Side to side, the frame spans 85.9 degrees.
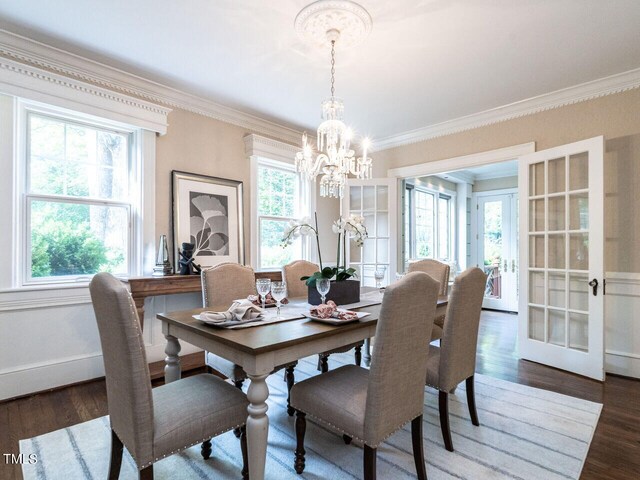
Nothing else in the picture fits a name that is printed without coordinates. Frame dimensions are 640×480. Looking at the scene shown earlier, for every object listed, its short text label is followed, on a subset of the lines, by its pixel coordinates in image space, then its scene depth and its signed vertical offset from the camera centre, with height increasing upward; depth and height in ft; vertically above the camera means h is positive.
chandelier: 7.39 +2.14
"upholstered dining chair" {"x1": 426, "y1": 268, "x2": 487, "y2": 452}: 6.23 -1.89
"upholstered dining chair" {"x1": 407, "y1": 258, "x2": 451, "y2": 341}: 9.14 -0.88
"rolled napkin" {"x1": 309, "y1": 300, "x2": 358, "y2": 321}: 6.01 -1.32
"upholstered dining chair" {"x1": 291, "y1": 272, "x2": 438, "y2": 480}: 4.59 -2.28
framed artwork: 11.08 +0.76
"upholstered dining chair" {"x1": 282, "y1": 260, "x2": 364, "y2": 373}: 9.62 -1.12
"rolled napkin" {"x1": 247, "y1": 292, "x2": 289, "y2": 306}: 7.16 -1.29
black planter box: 7.47 -1.18
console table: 8.98 -1.28
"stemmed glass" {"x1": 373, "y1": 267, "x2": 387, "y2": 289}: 9.21 -0.96
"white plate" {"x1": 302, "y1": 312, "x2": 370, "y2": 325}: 5.76 -1.38
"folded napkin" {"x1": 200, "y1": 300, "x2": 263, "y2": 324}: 5.64 -1.28
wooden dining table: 4.67 -1.60
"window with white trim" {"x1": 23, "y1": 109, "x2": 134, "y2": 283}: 8.86 +1.11
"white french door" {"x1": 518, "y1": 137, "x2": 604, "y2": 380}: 9.71 -0.58
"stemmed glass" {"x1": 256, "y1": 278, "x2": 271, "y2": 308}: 6.63 -0.90
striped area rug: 5.68 -3.88
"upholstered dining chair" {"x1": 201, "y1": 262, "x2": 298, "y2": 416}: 7.94 -1.16
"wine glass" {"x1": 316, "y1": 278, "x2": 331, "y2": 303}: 6.53 -0.87
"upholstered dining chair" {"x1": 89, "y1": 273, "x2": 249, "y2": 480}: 4.12 -2.29
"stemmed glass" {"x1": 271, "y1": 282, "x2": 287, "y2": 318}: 6.44 -0.97
